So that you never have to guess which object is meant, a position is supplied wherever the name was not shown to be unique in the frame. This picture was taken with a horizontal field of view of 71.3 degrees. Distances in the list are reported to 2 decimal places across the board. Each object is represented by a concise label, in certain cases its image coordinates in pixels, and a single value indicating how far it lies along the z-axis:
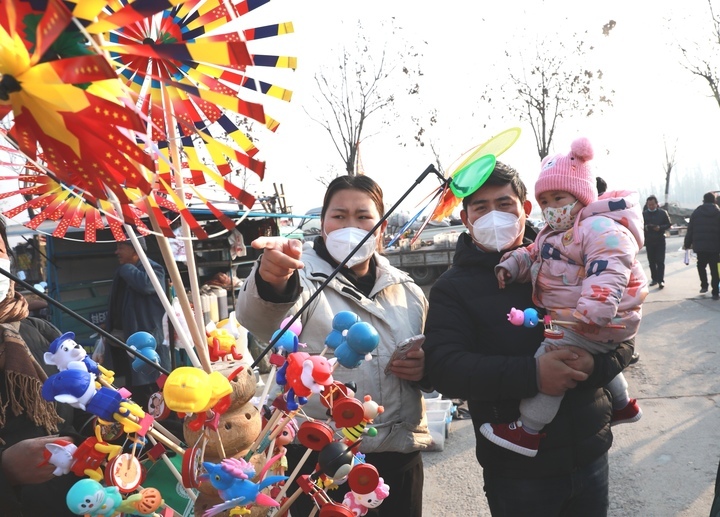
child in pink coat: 1.52
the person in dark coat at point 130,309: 4.41
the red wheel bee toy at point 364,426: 1.06
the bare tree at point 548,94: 15.95
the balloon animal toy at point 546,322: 1.44
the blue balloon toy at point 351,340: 1.09
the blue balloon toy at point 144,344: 1.20
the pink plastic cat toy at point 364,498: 1.07
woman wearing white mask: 1.64
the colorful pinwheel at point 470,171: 1.34
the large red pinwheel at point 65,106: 0.60
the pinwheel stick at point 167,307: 0.88
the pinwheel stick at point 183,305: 0.86
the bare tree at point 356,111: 15.68
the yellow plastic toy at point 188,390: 0.79
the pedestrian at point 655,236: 9.45
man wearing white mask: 1.53
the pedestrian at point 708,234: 8.47
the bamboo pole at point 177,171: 0.90
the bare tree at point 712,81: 15.48
